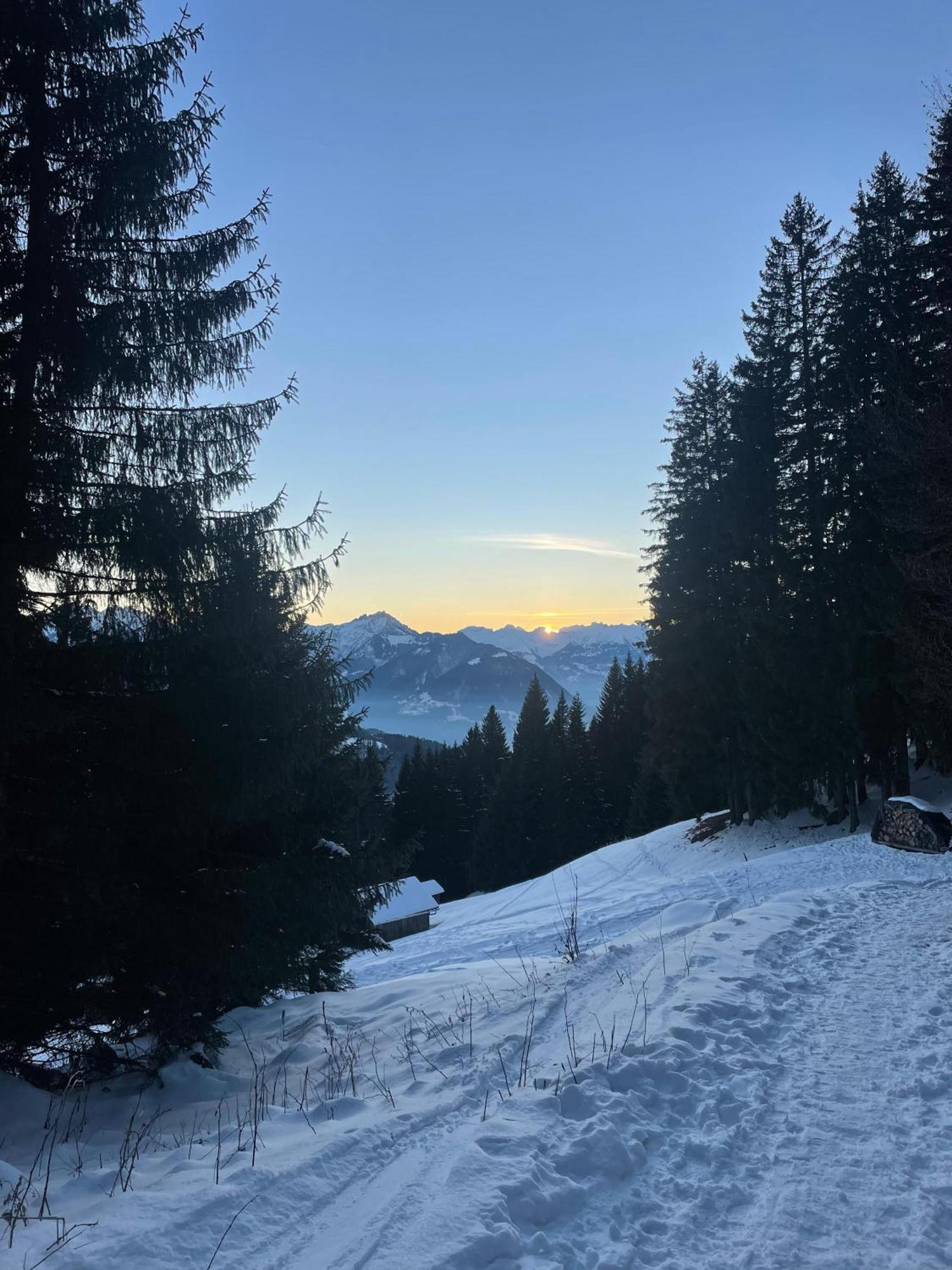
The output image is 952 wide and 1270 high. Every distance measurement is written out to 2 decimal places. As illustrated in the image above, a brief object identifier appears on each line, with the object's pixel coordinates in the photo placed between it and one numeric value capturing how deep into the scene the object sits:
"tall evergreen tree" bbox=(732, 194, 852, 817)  20.55
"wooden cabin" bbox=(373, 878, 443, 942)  33.03
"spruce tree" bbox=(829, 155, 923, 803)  18.34
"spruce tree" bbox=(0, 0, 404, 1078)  6.00
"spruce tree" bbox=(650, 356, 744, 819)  24.89
